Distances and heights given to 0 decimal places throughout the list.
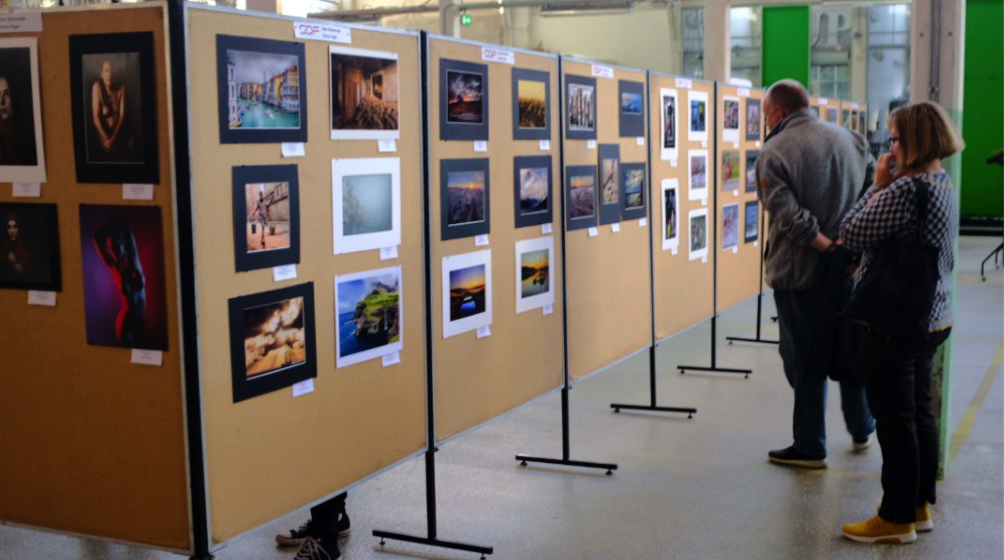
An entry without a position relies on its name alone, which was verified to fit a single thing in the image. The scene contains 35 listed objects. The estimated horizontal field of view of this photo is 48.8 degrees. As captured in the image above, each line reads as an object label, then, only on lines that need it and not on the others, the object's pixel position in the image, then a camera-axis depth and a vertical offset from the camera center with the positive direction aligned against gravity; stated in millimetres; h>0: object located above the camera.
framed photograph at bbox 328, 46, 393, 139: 3436 +100
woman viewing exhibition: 4016 -644
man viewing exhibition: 5082 -526
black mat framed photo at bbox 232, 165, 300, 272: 3072 -254
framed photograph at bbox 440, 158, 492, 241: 4117 -280
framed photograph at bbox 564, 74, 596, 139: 5031 +68
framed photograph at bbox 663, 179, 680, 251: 6230 -525
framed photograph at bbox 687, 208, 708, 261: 6688 -679
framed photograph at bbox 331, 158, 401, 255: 3492 -253
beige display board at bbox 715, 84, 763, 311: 7184 -891
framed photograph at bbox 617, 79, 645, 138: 5625 +67
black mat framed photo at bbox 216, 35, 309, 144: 2975 +102
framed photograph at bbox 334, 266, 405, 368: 3555 -626
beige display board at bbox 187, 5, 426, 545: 2957 -637
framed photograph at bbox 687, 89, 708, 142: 6617 +30
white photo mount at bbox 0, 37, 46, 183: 2963 +44
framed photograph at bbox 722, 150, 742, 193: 7223 -331
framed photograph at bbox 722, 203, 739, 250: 7293 -698
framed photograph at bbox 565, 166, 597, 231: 5074 -344
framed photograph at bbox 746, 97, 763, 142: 7750 +8
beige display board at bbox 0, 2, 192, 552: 2912 -735
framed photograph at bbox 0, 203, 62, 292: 3041 -322
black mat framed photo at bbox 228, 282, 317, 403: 3105 -621
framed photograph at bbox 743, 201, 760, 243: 7805 -720
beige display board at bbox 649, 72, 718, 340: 6086 -745
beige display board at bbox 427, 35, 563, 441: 4098 -743
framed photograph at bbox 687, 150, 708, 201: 6629 -323
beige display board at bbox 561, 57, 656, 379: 5191 -761
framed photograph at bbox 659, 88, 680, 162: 6152 -25
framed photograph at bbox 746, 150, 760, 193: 7719 -344
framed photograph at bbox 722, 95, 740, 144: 7195 +4
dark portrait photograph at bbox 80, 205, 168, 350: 2900 -390
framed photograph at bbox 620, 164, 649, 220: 5684 -359
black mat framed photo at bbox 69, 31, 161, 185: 2807 +55
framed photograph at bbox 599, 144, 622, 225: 5402 -302
